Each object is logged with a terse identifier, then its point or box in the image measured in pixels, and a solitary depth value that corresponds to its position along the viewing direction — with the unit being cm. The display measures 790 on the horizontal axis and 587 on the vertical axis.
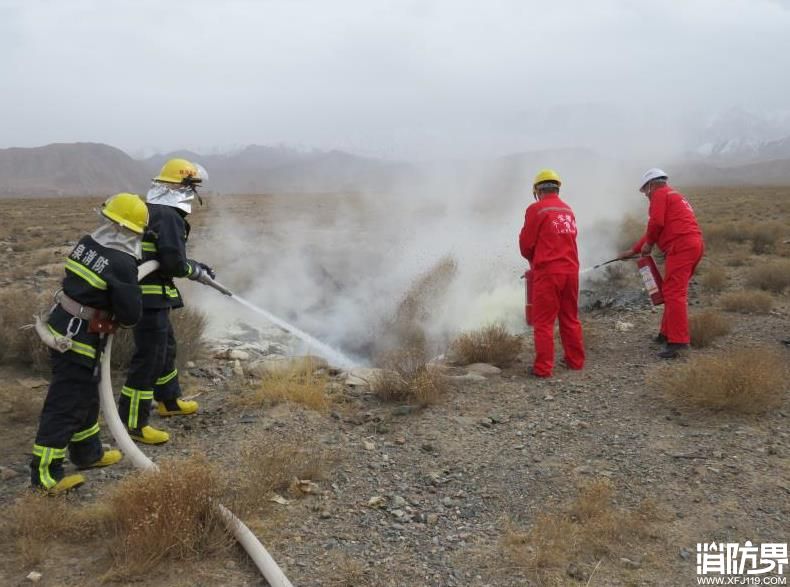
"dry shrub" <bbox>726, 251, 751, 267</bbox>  1151
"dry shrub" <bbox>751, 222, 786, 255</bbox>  1315
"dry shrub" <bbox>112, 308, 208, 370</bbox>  573
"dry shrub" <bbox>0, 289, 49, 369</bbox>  580
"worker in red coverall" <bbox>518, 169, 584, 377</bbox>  575
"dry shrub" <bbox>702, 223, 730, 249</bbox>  1398
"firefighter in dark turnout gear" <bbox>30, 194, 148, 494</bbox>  352
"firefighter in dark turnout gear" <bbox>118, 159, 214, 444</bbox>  430
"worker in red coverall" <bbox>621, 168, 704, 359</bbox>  628
